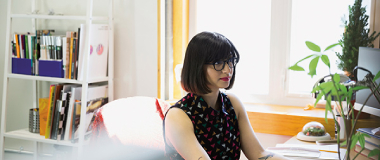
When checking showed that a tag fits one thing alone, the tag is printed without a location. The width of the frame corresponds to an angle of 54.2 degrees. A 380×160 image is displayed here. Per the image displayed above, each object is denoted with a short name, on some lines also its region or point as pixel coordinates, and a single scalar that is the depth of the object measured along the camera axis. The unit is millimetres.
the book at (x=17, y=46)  2538
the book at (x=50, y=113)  2504
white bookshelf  2356
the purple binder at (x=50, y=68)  2436
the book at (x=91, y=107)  2455
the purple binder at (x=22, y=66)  2529
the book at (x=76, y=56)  2383
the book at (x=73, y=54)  2387
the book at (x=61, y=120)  2469
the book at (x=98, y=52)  2426
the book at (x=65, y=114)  2479
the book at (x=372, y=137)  1333
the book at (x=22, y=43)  2519
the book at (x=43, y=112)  2588
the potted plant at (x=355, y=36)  1939
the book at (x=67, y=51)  2408
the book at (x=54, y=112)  2490
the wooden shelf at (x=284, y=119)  2119
